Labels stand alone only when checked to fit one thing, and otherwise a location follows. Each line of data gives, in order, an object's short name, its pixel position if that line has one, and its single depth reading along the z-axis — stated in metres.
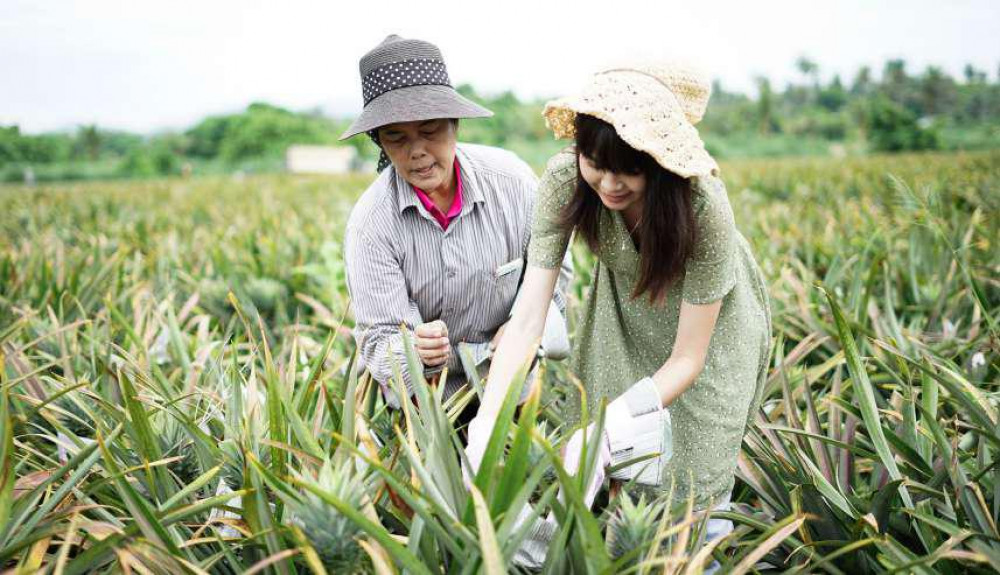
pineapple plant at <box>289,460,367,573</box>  0.99
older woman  1.87
